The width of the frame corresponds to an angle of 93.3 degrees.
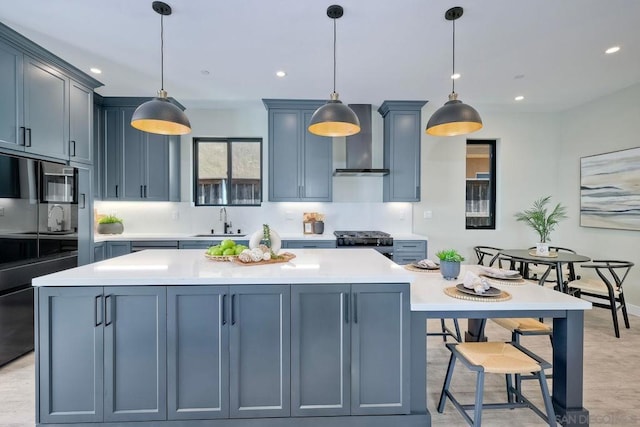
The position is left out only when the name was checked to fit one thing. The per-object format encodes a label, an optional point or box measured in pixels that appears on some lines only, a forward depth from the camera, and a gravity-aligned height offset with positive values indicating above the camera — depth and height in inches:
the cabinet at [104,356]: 64.2 -31.5
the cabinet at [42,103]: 99.0 +40.2
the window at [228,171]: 182.1 +23.7
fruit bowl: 79.4 -12.5
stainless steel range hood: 168.4 +36.6
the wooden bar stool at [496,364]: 60.7 -31.5
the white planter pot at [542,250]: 134.9 -17.4
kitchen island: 64.6 -30.3
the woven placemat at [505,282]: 79.5 -18.9
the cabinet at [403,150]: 166.4 +33.6
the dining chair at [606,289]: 123.2 -33.2
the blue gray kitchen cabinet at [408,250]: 156.3 -20.5
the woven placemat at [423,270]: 91.0 -18.0
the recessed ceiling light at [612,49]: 110.9 +60.2
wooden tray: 77.1 -13.2
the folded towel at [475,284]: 68.1 -16.9
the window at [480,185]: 188.5 +16.2
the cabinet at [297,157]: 164.2 +29.3
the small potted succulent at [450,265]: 81.0 -14.6
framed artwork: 142.4 +10.7
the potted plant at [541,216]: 160.2 -2.7
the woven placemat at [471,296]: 65.5 -19.0
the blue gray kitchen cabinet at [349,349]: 67.2 -31.2
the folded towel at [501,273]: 82.3 -17.3
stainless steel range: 153.3 -16.5
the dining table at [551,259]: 127.1 -20.5
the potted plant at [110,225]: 161.8 -8.2
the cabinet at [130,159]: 160.6 +27.3
